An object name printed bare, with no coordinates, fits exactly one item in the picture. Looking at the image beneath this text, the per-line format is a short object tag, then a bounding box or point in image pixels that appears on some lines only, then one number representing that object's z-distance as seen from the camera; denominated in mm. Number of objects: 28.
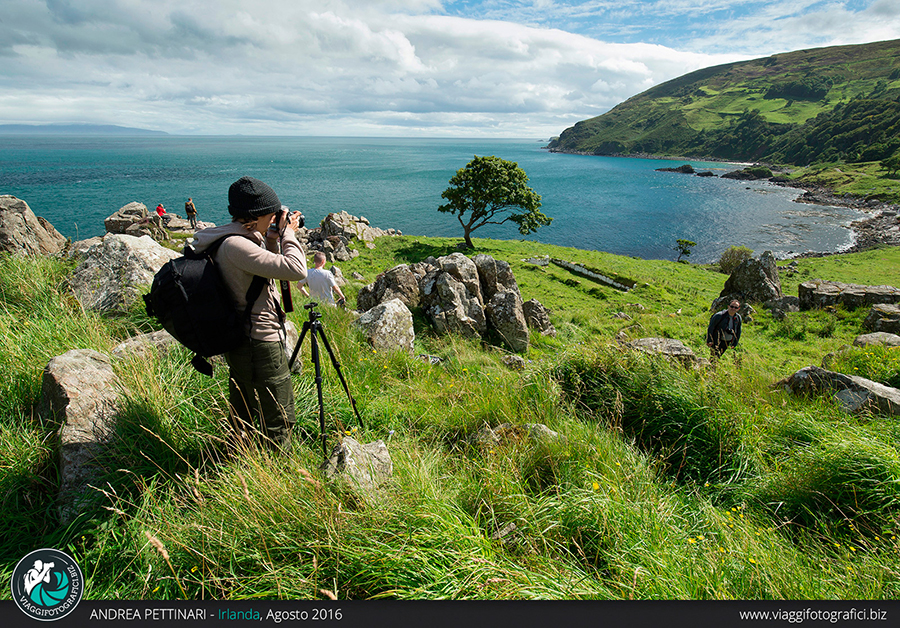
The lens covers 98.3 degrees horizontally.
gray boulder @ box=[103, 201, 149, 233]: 31333
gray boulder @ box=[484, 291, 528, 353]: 15898
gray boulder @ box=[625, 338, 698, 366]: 8633
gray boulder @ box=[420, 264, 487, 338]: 15664
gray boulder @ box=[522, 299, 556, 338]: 18859
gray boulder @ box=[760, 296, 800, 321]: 23208
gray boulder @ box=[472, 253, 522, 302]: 18547
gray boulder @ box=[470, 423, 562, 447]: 4559
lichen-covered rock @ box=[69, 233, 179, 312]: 7047
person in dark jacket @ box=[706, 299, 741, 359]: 11008
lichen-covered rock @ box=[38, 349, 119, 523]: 3348
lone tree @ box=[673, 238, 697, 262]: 58106
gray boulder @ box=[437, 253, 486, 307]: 17328
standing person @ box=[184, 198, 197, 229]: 34991
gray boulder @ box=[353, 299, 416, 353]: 9336
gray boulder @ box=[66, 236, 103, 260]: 8545
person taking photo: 3561
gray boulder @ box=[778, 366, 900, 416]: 5805
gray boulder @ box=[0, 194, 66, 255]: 9490
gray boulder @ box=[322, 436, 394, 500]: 3338
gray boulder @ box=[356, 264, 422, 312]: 16786
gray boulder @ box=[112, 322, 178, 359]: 4884
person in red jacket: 36638
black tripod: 4246
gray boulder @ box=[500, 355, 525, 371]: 10586
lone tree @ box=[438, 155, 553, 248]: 41375
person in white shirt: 10859
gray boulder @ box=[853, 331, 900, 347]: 13758
